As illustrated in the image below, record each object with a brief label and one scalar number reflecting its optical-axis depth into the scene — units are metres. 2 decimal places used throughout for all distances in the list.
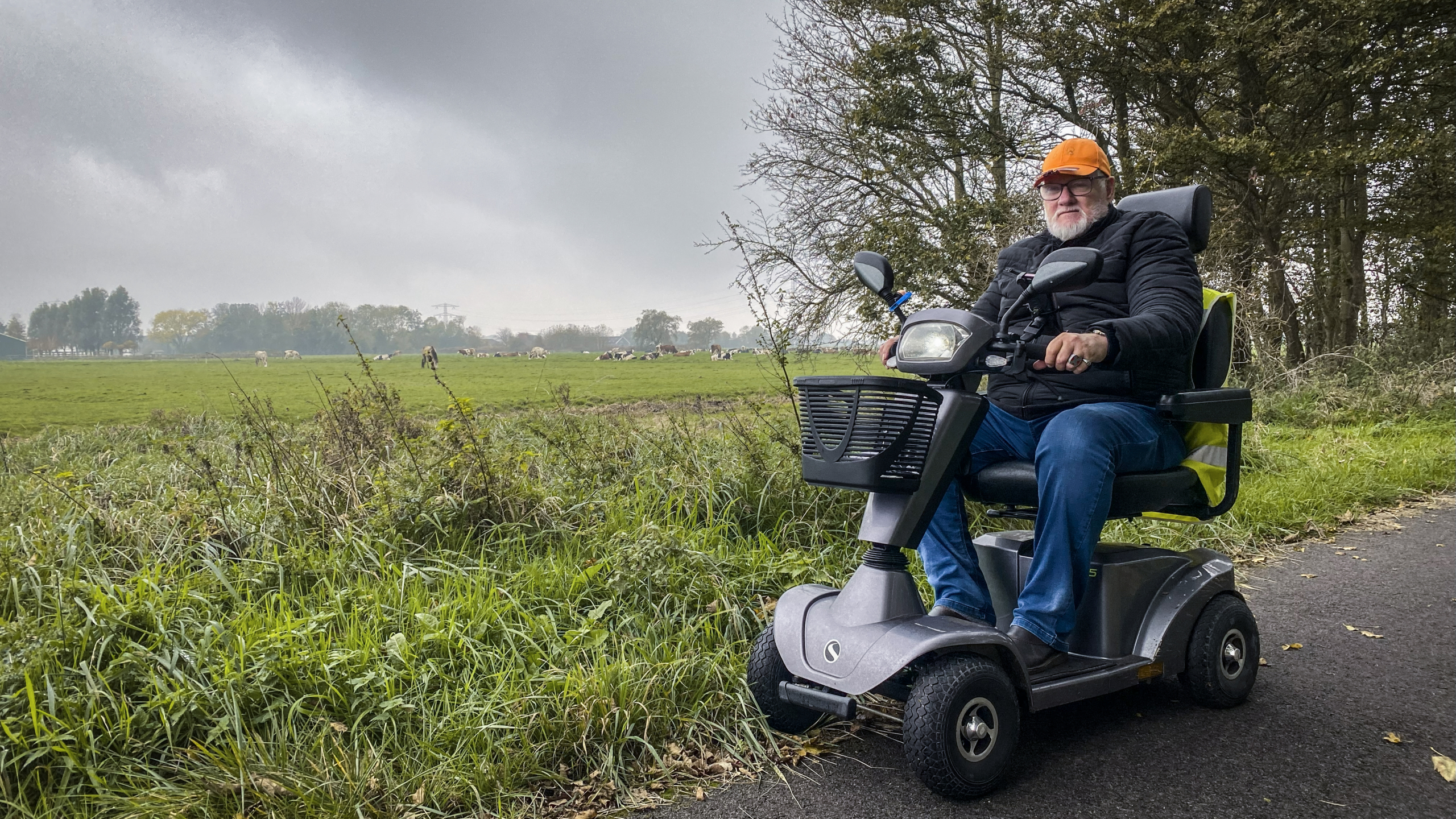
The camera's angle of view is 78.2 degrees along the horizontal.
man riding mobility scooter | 2.16
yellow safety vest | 2.75
